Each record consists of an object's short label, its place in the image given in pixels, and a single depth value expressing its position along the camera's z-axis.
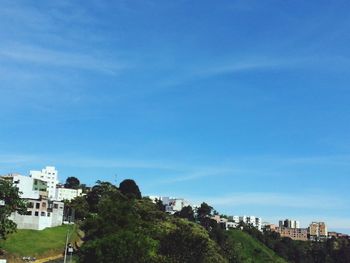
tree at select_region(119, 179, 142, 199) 165.31
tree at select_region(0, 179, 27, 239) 74.81
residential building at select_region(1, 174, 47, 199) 121.08
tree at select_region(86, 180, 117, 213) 141.16
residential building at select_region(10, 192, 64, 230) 108.81
